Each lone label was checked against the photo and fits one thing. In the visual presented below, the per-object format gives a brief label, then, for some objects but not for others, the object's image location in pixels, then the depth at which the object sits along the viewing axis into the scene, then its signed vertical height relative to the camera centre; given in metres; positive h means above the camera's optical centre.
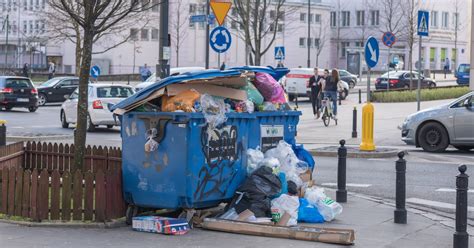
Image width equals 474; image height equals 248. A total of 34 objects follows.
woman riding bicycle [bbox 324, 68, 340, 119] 29.69 +0.81
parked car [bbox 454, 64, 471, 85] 59.44 +2.63
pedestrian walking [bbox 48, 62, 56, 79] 64.62 +2.48
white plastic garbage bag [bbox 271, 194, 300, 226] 10.04 -1.17
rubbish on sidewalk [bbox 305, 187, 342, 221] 10.61 -1.18
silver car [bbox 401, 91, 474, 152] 19.67 -0.36
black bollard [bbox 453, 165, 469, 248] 8.70 -1.03
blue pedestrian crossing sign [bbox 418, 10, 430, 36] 24.19 +2.49
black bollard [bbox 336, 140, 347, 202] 12.01 -0.96
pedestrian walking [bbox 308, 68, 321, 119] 32.84 +0.66
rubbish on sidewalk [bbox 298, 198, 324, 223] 10.45 -1.29
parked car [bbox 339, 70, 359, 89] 56.91 +2.09
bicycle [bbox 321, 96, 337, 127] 28.67 -0.07
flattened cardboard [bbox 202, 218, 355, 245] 9.14 -1.35
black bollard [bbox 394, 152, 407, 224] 10.27 -1.02
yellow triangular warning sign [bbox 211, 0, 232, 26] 19.36 +2.21
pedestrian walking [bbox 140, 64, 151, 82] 52.81 +2.01
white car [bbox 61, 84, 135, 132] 26.75 +0.11
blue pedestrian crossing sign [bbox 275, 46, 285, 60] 38.38 +2.47
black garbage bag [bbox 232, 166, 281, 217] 10.01 -1.01
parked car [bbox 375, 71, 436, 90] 53.72 +1.85
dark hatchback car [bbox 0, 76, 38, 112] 37.69 +0.41
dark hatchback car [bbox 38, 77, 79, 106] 43.64 +0.74
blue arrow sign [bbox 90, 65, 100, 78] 44.72 +1.74
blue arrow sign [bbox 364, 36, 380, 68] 19.89 +1.34
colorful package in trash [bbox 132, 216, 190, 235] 9.56 -1.34
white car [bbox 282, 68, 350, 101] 44.56 +1.37
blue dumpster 9.61 -0.58
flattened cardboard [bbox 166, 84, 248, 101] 9.88 +0.19
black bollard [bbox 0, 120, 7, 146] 14.53 -0.55
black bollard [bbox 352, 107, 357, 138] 24.03 -0.52
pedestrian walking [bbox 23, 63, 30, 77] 58.35 +2.15
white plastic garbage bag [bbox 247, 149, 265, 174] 10.57 -0.64
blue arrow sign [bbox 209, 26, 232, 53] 20.22 +1.60
